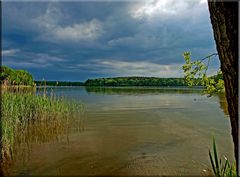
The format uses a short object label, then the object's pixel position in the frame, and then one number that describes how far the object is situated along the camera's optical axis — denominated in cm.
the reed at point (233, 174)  212
